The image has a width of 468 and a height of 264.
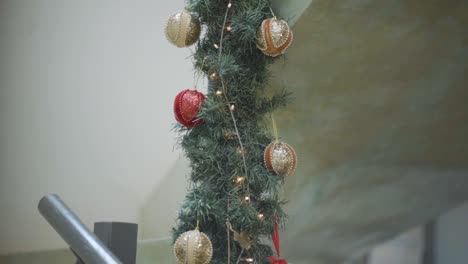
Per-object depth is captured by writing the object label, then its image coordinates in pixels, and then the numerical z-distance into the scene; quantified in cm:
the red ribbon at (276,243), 177
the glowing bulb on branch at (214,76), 176
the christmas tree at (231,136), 170
